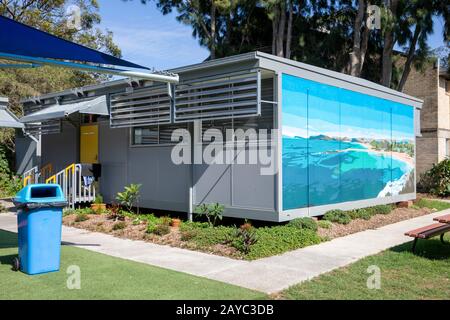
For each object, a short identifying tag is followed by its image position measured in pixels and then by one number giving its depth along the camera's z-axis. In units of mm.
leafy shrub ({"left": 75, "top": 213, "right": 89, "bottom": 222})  11336
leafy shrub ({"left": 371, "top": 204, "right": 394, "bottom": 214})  12364
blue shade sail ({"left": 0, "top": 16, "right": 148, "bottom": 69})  7113
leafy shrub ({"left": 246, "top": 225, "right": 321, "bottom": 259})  7828
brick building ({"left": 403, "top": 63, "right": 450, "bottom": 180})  21312
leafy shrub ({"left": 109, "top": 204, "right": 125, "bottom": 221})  11361
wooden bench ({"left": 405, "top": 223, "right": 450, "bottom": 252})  7352
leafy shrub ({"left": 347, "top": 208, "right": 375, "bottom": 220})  11250
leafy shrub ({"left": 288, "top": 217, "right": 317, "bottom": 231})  9273
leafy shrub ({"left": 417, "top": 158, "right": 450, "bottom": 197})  18641
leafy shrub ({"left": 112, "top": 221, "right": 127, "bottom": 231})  10242
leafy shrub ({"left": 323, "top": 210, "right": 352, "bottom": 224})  10516
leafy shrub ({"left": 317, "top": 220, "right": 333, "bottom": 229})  9867
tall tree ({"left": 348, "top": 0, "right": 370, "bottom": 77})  20281
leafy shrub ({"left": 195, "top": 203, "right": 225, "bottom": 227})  9836
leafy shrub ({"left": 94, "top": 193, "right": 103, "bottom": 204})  12367
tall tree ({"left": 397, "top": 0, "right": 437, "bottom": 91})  19328
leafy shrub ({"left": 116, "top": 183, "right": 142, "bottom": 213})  11305
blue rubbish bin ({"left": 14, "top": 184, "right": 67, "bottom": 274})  6488
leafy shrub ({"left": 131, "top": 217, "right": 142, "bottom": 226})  10516
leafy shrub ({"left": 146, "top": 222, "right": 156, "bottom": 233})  9659
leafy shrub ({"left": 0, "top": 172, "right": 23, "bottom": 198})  17391
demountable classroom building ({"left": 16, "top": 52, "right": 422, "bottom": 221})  9430
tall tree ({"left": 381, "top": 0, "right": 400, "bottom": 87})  18969
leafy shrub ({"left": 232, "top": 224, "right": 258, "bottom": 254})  7841
